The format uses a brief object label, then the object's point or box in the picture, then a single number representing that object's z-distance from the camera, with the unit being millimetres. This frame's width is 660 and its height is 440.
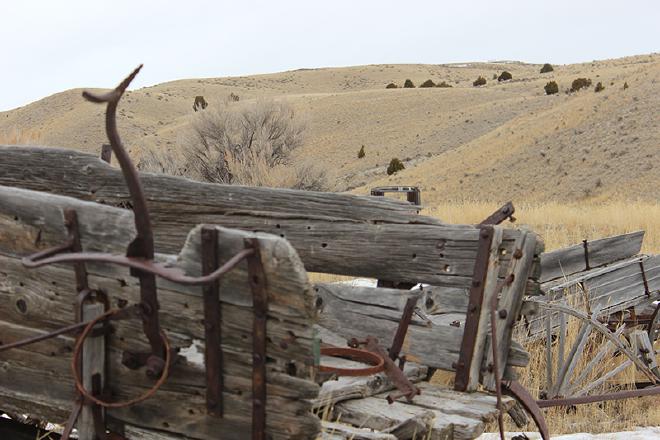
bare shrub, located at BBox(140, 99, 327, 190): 16609
